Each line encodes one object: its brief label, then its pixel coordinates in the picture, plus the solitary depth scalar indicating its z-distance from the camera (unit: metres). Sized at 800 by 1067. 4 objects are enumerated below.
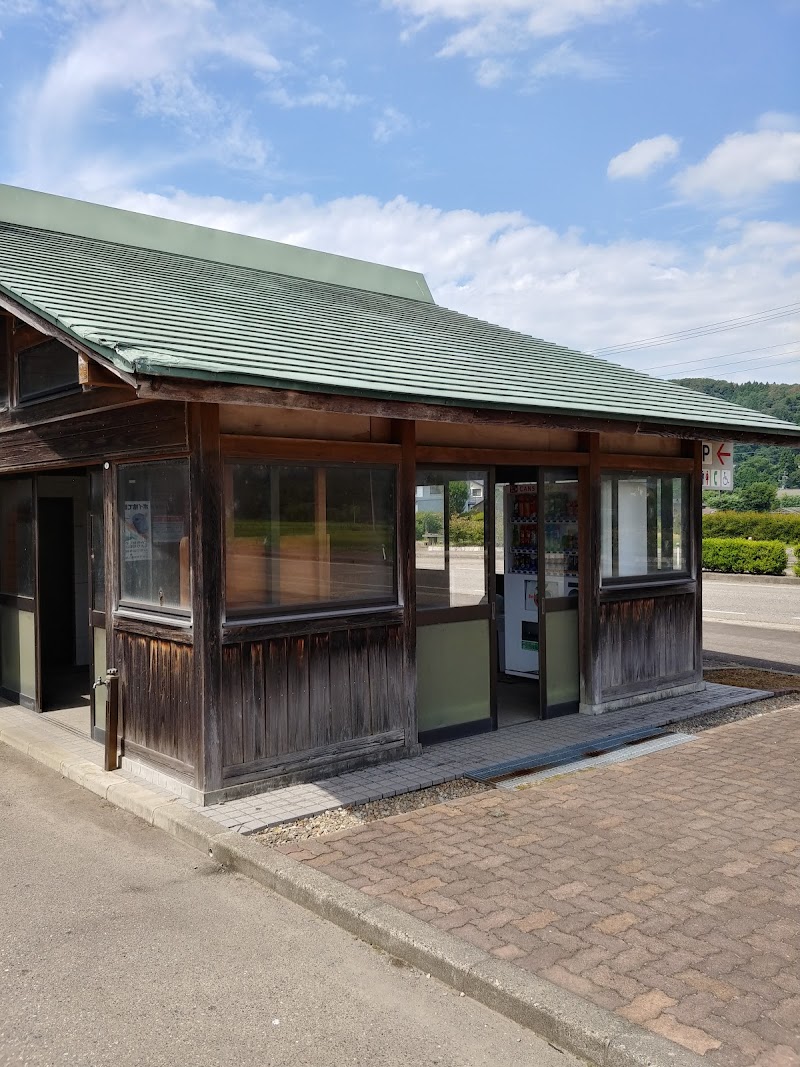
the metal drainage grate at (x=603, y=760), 6.50
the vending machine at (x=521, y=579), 9.45
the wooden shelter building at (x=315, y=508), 6.04
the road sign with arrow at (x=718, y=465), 10.41
